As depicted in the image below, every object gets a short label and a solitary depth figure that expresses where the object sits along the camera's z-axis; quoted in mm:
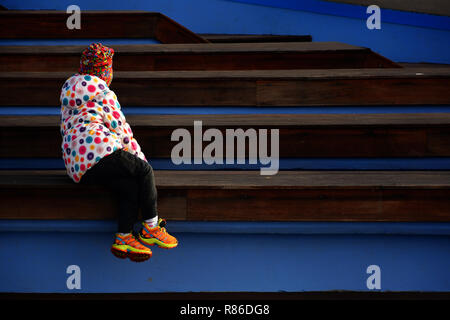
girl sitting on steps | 14382
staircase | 14459
